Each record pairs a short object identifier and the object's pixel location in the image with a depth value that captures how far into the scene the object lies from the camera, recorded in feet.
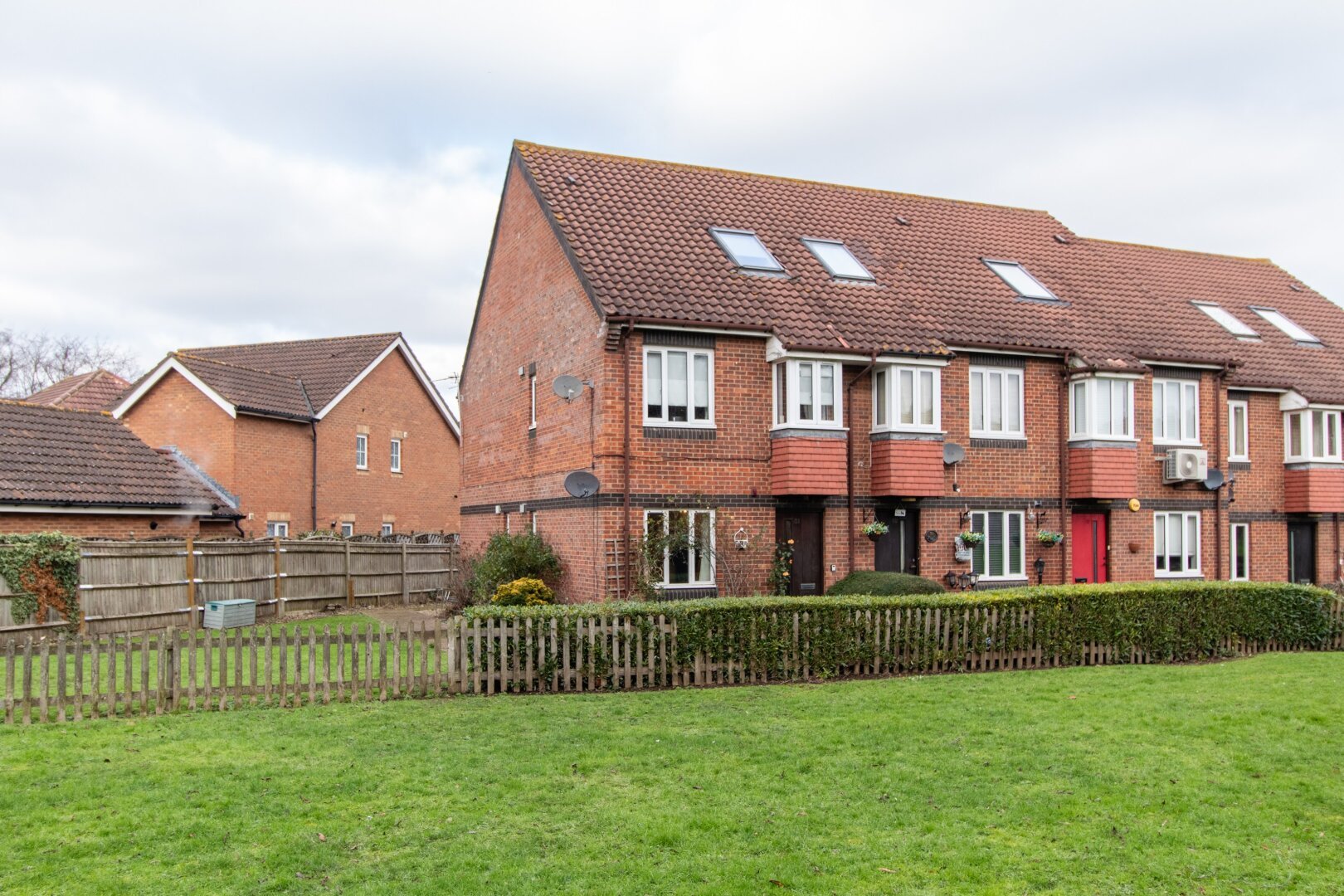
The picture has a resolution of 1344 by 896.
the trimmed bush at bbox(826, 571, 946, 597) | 57.06
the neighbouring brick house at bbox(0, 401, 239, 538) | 66.85
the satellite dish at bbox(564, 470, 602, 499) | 60.18
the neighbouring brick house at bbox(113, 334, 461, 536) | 100.32
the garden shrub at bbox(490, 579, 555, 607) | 60.85
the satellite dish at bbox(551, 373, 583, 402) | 62.34
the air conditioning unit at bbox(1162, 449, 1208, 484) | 73.20
